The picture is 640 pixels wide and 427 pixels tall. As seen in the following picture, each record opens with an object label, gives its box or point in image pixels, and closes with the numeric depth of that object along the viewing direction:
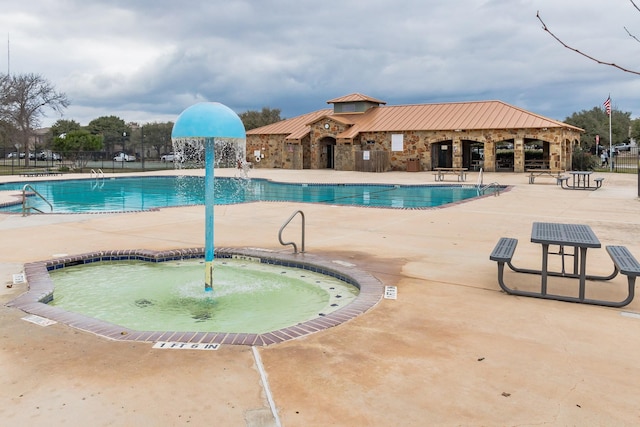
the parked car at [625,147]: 58.37
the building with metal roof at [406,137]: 31.02
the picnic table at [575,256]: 4.81
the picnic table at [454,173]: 25.66
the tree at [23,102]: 44.12
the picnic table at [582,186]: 19.38
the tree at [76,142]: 42.09
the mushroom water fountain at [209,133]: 5.21
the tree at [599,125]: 55.00
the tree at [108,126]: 71.25
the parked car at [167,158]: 47.39
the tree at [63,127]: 68.31
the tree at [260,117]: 62.09
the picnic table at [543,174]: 23.31
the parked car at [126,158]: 53.34
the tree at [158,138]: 63.88
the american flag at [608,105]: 30.37
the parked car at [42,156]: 53.68
